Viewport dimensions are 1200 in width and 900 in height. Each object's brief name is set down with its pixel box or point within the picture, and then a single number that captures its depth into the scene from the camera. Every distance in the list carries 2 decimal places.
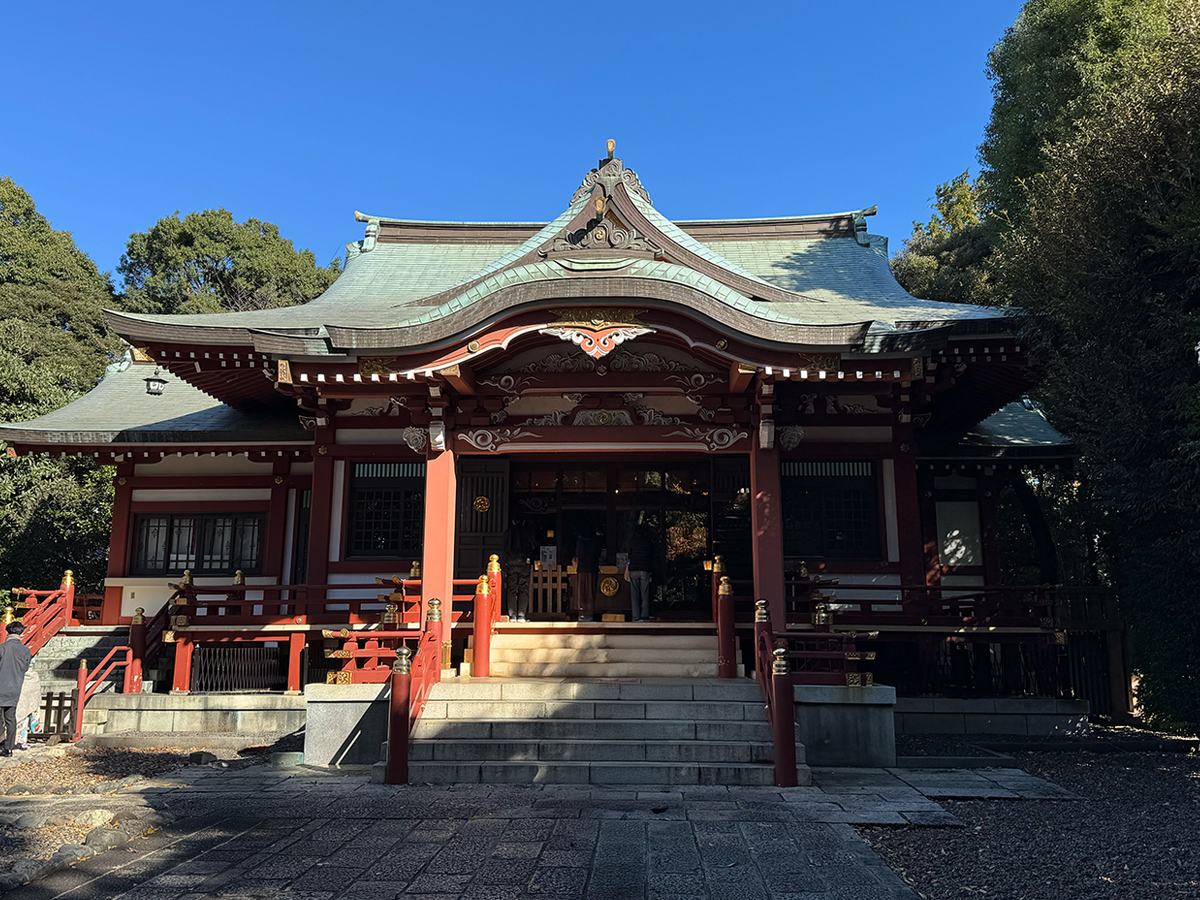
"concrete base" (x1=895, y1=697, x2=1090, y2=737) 11.14
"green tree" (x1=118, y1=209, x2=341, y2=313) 38.84
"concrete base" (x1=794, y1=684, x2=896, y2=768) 8.91
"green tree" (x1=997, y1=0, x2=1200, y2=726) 8.95
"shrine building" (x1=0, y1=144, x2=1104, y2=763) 10.44
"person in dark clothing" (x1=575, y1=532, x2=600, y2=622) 13.43
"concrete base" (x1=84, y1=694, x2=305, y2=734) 11.27
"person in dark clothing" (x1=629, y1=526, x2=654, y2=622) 12.62
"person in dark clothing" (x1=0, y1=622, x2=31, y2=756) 10.62
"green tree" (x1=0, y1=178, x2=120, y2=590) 19.66
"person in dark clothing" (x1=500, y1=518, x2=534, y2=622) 13.23
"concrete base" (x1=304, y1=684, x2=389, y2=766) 9.09
